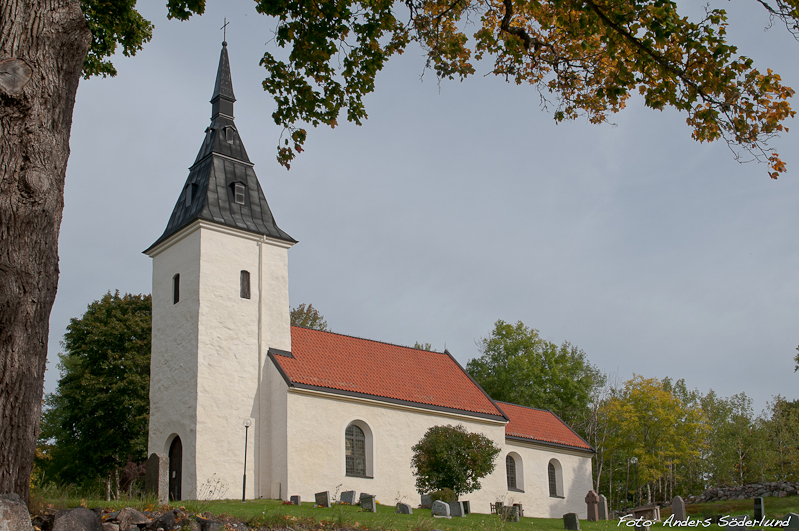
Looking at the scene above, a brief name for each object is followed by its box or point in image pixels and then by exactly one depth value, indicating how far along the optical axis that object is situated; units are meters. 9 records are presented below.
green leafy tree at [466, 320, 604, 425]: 43.16
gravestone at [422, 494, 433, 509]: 20.96
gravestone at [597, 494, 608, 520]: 24.40
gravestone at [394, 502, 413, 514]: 17.25
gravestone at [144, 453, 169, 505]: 18.64
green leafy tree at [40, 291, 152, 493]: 30.34
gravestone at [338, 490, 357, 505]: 20.14
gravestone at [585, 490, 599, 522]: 23.28
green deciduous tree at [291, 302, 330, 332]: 44.03
